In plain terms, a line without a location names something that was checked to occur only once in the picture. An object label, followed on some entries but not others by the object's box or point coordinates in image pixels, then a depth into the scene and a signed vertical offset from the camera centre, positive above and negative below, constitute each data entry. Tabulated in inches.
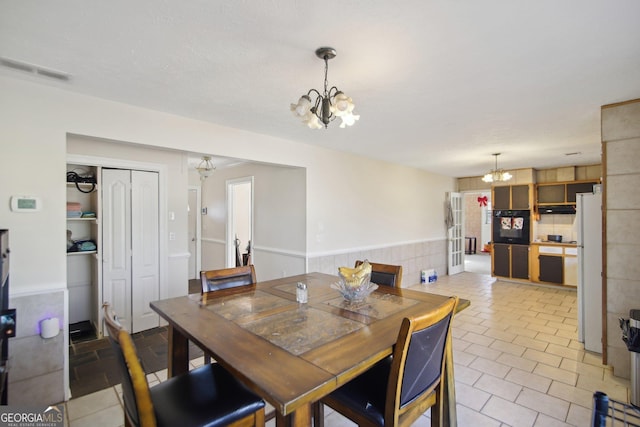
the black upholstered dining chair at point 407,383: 51.6 -33.0
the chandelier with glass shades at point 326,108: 67.9 +24.1
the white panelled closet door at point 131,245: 135.7 -13.9
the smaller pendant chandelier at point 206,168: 189.6 +29.2
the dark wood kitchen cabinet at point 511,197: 245.9 +12.3
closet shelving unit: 138.4 -25.4
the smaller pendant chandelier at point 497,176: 199.6 +23.6
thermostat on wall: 84.3 +3.2
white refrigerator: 124.6 -26.0
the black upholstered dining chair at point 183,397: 44.2 -33.1
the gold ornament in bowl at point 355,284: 79.6 -18.6
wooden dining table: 43.7 -23.0
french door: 282.8 -20.2
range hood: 230.2 +1.9
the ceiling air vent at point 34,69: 75.0 +37.5
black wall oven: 244.8 -12.1
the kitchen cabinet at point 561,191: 225.3 +15.7
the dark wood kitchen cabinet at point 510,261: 245.9 -40.2
